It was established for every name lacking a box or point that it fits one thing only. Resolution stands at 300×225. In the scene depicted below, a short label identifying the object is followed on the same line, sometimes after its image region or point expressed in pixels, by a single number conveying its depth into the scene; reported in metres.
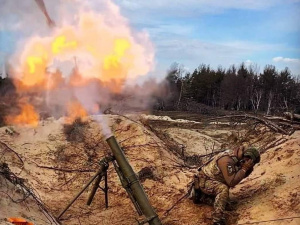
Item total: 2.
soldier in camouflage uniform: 7.62
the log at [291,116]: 9.50
